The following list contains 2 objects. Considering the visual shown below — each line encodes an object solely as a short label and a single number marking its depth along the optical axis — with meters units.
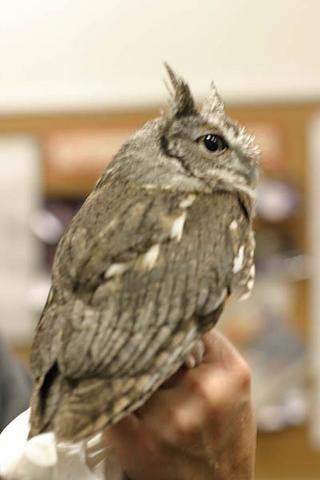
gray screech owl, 0.63
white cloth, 0.65
